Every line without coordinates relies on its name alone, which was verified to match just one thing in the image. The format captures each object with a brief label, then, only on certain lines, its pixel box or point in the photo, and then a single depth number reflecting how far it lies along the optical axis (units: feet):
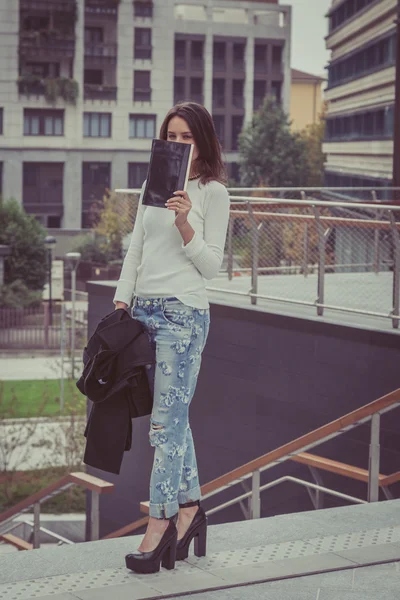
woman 16.69
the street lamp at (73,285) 112.06
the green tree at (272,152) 254.06
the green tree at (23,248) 185.98
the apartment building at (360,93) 162.40
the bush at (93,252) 222.69
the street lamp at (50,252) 157.17
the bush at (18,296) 172.96
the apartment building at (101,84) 270.05
